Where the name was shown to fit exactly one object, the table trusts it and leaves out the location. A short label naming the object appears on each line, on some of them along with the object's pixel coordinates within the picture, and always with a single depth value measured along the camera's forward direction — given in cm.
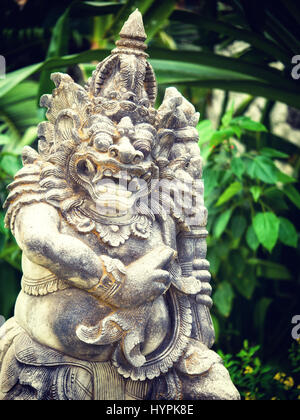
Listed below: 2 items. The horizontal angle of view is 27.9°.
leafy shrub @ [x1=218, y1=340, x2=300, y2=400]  309
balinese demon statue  202
